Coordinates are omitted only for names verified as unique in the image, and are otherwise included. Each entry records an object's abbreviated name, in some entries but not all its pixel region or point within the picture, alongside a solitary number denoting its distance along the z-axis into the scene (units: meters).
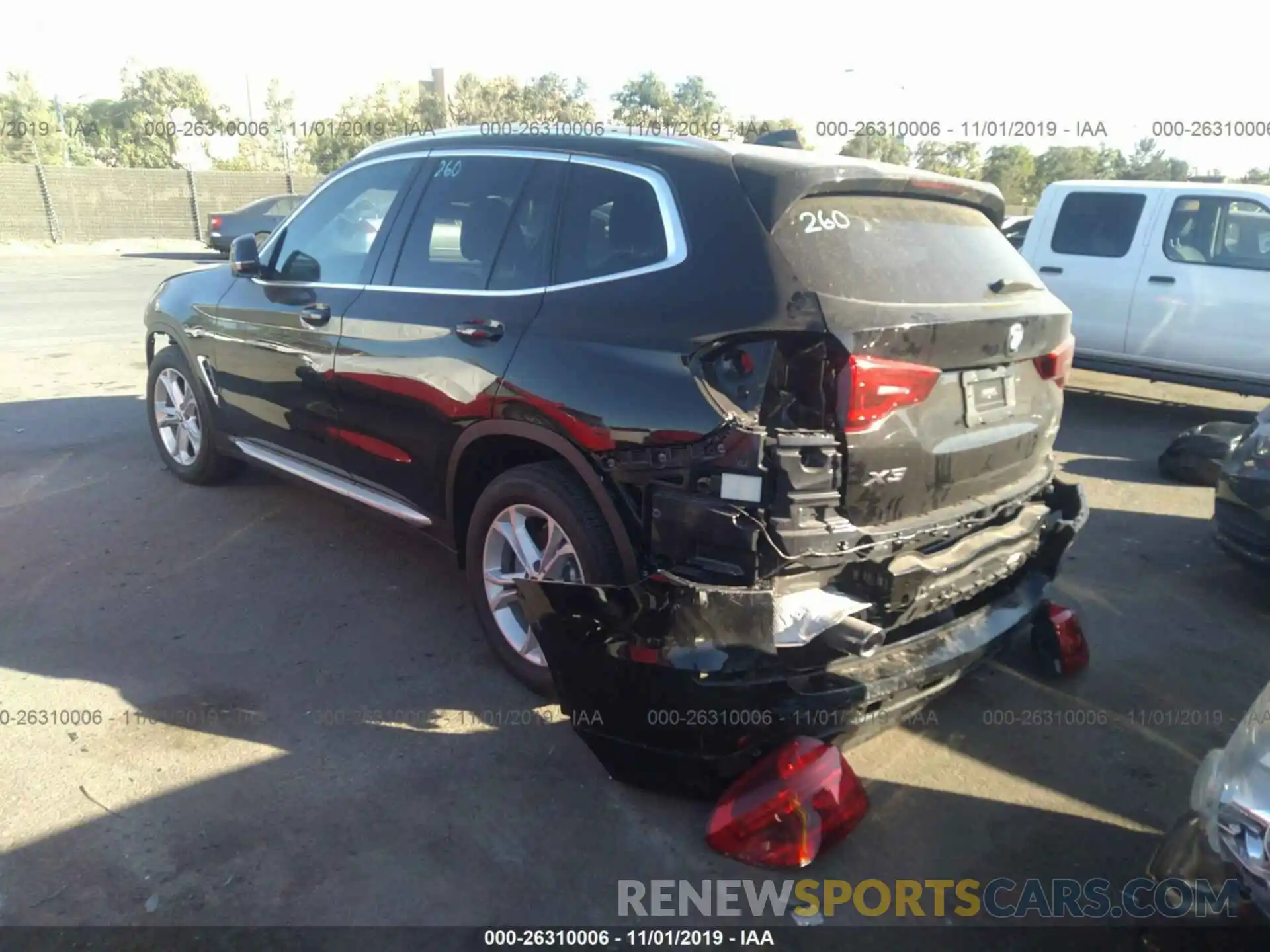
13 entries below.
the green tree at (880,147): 26.02
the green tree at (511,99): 40.78
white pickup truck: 8.16
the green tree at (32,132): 36.44
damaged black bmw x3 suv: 2.84
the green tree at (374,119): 37.22
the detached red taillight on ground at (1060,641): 3.93
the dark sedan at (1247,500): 4.55
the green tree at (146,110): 44.59
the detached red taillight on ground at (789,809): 2.85
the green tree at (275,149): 42.06
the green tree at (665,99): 46.59
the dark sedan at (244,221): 18.94
